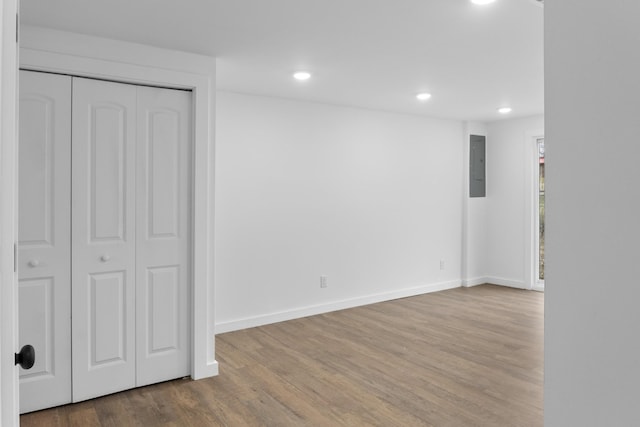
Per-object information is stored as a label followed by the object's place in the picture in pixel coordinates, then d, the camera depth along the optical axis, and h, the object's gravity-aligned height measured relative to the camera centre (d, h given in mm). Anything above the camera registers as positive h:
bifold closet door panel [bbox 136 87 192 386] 3191 -163
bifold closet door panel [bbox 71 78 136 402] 2971 -179
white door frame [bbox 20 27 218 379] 2971 +803
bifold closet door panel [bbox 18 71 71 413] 2801 -170
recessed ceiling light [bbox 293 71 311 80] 3845 +1171
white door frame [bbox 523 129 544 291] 6219 +54
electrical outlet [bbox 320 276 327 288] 5188 -803
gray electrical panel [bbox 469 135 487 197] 6604 +666
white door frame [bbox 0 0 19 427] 870 +22
